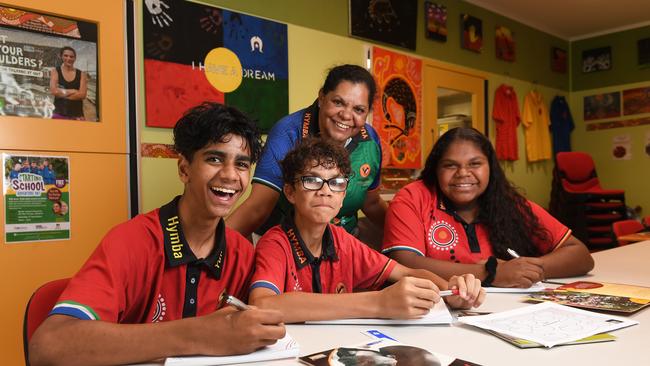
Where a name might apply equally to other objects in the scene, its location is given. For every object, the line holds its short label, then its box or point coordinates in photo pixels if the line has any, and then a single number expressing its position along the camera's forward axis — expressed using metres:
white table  0.87
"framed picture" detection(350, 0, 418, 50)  3.89
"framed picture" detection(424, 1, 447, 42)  4.49
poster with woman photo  2.30
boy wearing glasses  1.07
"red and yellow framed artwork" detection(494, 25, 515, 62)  5.27
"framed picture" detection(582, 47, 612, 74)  6.01
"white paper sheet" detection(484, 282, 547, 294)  1.40
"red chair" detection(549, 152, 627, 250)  4.99
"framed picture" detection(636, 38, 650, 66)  5.65
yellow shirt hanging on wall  5.63
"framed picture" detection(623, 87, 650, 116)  5.68
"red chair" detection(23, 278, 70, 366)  0.97
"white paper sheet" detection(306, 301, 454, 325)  1.07
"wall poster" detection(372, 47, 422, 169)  4.07
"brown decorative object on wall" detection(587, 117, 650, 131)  5.70
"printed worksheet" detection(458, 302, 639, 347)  0.98
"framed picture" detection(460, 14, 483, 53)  4.87
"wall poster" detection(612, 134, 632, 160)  5.85
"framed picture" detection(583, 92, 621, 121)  5.93
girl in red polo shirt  1.64
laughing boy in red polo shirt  0.82
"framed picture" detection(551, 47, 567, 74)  6.07
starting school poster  2.30
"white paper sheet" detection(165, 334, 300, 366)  0.81
